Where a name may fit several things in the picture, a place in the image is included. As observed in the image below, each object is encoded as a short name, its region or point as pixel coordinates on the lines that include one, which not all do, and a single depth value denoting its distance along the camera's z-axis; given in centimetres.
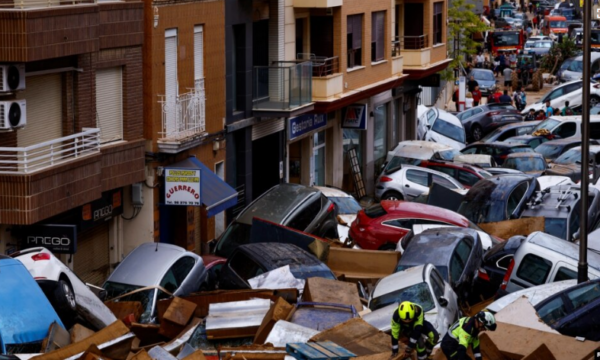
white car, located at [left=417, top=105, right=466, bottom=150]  4331
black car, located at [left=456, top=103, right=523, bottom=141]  4735
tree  5884
